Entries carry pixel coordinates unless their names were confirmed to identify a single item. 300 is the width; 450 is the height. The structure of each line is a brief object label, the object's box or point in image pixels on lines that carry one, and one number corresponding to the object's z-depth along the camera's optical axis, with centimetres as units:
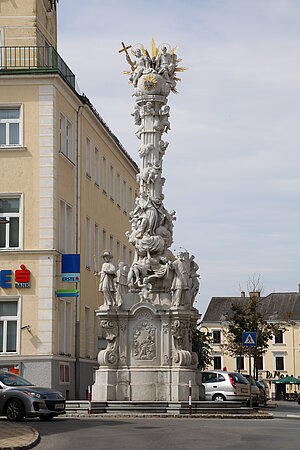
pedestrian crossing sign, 3328
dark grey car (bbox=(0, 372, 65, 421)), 2550
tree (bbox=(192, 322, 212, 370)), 7531
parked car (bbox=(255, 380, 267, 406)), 4622
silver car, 3803
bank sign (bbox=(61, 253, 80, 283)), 3756
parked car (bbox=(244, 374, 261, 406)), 4115
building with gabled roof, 10962
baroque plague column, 3075
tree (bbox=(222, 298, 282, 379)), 6688
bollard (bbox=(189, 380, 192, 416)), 2830
